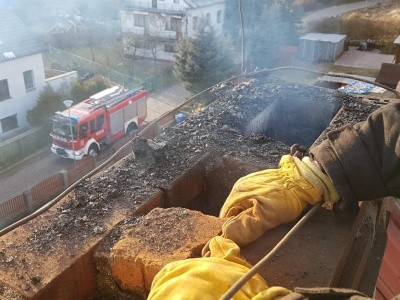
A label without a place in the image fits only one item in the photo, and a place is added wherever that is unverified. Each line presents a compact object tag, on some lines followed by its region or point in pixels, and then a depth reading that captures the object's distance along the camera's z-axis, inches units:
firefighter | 76.5
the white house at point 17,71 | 432.1
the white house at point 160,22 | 676.1
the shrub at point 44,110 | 468.4
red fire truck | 406.3
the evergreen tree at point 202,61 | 532.7
